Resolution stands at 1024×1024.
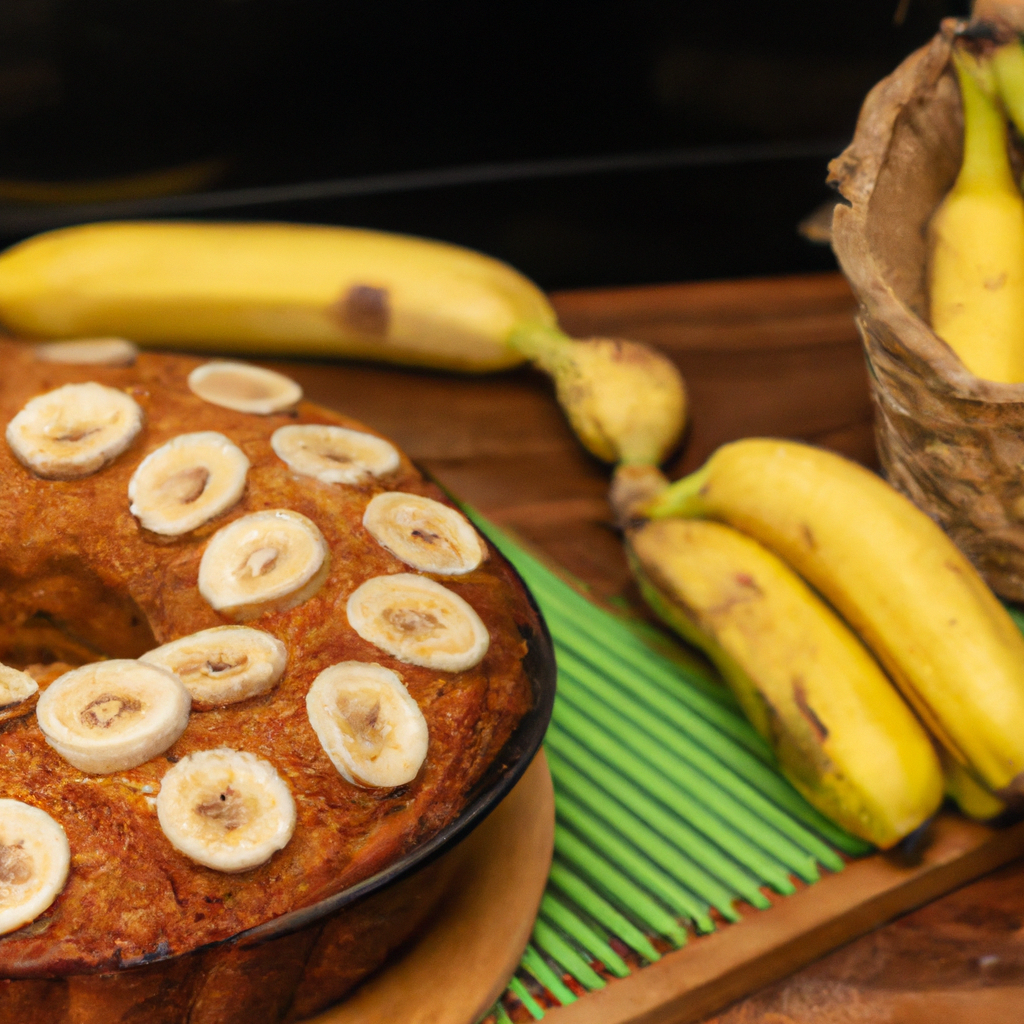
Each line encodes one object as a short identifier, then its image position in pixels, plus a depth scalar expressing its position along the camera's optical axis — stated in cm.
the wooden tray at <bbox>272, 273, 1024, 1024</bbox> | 79
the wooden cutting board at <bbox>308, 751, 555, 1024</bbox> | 76
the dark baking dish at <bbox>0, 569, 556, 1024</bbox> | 72
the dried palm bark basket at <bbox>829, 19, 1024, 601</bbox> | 81
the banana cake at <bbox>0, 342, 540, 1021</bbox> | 73
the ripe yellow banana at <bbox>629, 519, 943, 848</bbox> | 80
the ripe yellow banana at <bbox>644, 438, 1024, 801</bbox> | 80
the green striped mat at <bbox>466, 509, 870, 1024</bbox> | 79
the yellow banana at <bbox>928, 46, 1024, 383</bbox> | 85
